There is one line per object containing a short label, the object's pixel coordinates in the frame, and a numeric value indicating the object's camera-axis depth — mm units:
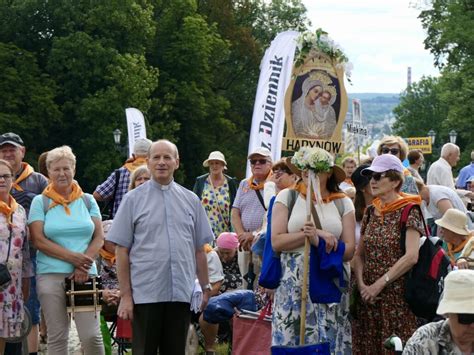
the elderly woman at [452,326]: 7155
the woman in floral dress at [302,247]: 11994
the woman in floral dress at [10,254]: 12804
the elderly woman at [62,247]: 12835
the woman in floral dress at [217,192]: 18931
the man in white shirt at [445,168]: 21330
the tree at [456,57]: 69493
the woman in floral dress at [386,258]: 11901
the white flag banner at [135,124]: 43449
